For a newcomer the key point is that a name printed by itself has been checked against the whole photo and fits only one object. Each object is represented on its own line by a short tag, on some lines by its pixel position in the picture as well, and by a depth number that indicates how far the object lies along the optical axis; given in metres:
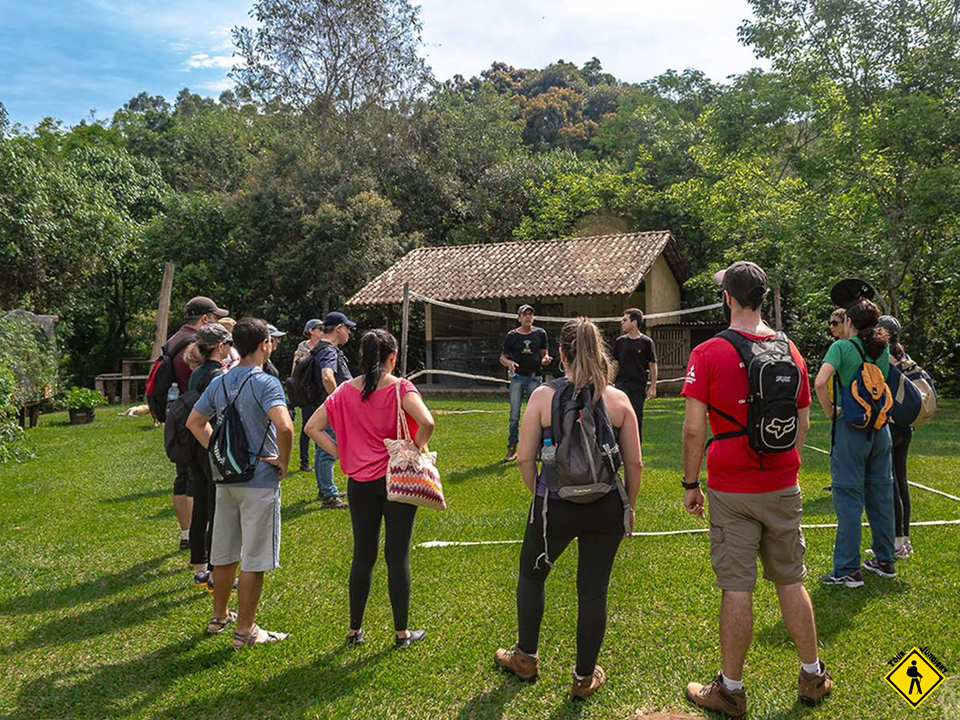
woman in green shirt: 4.78
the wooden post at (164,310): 14.49
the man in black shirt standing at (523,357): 9.02
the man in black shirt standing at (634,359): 8.81
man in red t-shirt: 3.37
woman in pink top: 4.09
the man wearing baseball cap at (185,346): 5.53
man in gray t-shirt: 4.14
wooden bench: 21.80
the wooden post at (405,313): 14.24
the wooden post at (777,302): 15.55
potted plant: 16.14
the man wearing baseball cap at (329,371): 7.07
